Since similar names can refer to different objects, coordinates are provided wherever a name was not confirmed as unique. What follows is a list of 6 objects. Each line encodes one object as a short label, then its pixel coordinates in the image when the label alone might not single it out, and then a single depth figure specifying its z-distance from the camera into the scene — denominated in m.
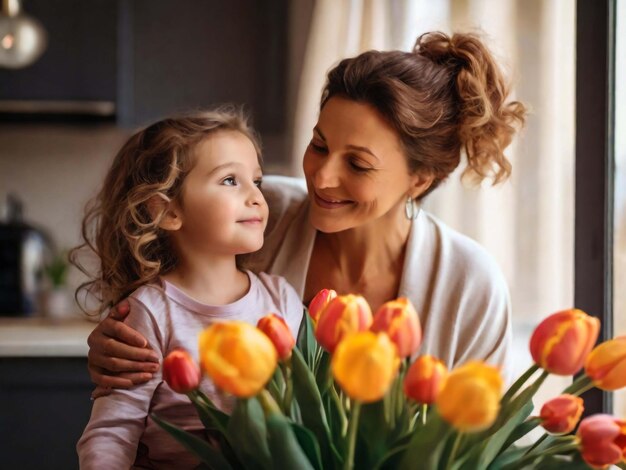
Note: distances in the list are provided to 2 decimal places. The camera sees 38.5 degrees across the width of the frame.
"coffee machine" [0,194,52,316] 3.22
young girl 1.29
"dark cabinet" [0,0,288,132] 3.37
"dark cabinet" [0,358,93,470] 2.84
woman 1.62
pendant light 2.79
